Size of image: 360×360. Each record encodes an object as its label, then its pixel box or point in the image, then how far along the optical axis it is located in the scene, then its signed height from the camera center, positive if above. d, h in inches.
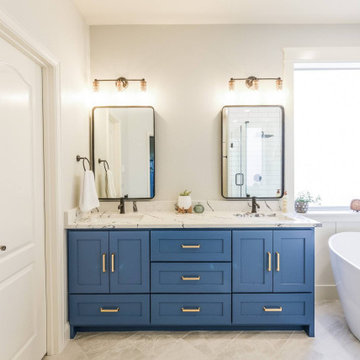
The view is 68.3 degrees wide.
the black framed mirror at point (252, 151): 99.2 +8.2
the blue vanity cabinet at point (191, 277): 79.6 -31.4
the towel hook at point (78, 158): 86.6 +5.1
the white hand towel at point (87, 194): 83.7 -6.5
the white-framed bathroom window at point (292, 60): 99.4 +42.4
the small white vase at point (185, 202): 96.0 -10.4
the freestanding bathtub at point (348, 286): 74.2 -33.2
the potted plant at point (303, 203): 102.2 -11.7
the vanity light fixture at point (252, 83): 97.6 +33.3
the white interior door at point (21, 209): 55.8 -8.3
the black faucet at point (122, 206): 97.1 -11.9
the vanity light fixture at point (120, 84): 97.9 +33.3
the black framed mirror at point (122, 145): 98.9 +10.6
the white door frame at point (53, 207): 71.5 -9.3
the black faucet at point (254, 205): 97.5 -11.8
